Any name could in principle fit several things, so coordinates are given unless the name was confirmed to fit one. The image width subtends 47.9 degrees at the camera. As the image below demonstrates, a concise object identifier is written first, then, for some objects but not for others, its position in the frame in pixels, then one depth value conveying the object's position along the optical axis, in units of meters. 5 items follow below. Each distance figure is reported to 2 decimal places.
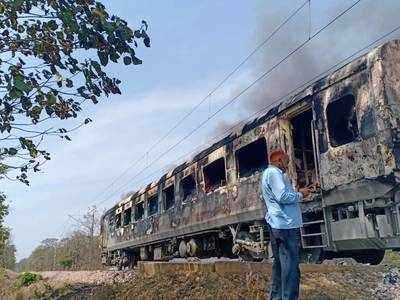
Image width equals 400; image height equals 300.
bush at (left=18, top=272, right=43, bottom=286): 12.25
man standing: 4.10
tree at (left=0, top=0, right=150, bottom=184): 3.58
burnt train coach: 6.38
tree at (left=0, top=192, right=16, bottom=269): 11.41
